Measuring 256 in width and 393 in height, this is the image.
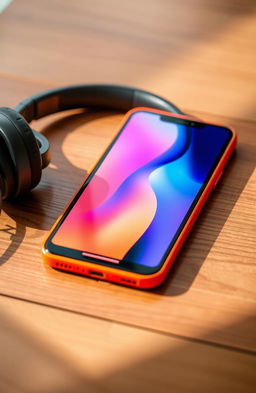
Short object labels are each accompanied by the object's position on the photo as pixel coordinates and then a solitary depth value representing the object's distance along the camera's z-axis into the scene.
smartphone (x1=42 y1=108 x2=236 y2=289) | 0.63
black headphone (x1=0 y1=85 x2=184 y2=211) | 0.64
